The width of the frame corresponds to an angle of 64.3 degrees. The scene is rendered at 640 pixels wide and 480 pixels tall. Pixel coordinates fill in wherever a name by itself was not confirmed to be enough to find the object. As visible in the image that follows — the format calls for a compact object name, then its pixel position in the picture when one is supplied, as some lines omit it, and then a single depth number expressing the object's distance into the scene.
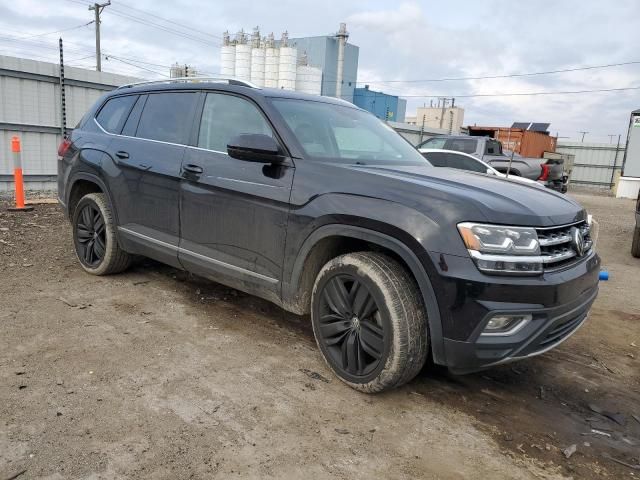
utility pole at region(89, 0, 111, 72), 31.05
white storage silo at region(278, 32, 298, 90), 37.06
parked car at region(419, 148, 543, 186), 9.33
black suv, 2.59
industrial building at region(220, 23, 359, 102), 37.59
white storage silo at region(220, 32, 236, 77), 40.16
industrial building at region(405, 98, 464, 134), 43.66
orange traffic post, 7.91
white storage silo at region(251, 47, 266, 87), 38.34
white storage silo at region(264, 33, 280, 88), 37.66
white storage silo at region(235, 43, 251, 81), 39.06
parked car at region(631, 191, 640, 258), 7.35
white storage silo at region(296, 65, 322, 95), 38.03
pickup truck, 13.06
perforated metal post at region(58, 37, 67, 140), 10.32
